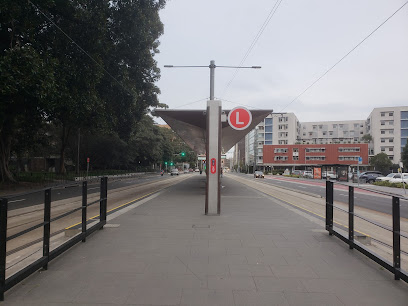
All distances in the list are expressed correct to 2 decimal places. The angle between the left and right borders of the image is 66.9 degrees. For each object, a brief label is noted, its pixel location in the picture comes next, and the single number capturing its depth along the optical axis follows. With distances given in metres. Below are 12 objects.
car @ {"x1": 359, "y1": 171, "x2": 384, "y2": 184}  39.80
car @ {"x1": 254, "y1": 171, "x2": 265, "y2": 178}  51.92
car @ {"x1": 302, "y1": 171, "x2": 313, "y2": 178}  51.47
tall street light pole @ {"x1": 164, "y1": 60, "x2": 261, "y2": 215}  9.34
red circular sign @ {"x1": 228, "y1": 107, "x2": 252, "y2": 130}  9.23
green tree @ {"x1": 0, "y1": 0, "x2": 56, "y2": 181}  12.22
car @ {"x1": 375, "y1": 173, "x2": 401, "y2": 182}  34.46
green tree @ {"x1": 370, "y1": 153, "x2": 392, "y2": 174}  71.69
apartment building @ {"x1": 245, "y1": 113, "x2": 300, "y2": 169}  94.25
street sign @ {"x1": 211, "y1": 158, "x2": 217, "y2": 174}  9.41
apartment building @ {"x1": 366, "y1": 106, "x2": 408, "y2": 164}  80.56
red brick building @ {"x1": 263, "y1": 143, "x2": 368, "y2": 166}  80.91
